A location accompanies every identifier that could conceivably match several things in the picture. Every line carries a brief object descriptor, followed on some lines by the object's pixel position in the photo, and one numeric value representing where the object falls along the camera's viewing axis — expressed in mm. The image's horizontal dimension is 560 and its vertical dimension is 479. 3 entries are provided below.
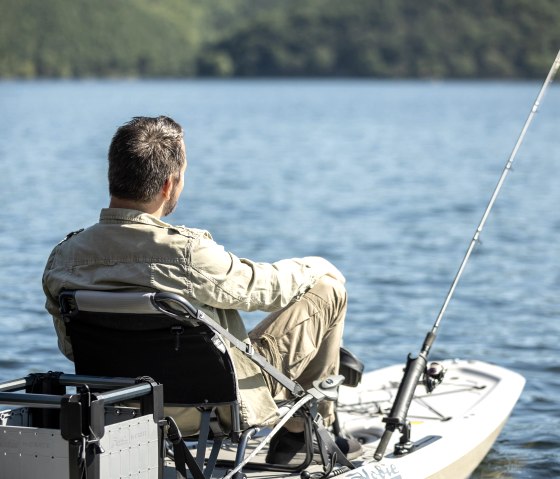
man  7113
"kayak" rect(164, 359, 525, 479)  8711
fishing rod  8737
